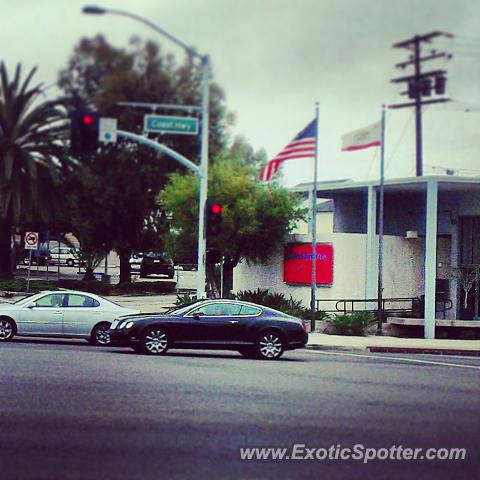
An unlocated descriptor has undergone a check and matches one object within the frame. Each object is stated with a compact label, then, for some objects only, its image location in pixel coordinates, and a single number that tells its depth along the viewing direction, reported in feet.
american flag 91.86
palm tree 144.87
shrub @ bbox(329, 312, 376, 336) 96.07
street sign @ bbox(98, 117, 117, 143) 79.65
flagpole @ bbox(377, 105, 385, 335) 95.66
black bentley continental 64.90
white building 108.27
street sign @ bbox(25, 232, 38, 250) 124.16
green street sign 83.56
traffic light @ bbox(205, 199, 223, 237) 83.97
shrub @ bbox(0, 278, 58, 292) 144.39
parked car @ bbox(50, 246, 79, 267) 256.52
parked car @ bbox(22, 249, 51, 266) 244.42
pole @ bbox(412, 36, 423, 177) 141.90
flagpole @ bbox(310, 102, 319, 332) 94.89
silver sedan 71.97
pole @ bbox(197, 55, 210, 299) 86.89
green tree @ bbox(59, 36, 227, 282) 86.02
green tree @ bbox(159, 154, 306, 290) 108.06
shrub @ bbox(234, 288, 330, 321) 102.17
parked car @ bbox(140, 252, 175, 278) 201.87
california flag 91.81
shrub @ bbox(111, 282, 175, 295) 155.22
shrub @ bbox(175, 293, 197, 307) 111.71
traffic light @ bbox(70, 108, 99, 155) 73.72
